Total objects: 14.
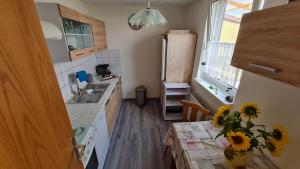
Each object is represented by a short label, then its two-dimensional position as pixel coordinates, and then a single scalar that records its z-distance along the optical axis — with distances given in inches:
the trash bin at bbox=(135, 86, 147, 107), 129.8
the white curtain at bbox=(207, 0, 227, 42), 74.8
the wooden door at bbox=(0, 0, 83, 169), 15.5
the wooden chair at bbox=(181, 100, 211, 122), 62.3
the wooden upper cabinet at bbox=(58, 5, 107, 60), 52.8
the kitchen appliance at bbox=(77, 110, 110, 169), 44.9
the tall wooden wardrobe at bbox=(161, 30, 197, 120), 97.8
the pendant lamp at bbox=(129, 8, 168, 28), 56.7
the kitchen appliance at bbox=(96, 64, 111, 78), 121.0
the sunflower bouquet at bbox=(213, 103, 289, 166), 27.5
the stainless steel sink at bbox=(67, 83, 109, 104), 78.3
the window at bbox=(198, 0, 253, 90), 64.5
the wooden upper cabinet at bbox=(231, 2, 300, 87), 19.8
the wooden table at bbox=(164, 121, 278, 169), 36.3
